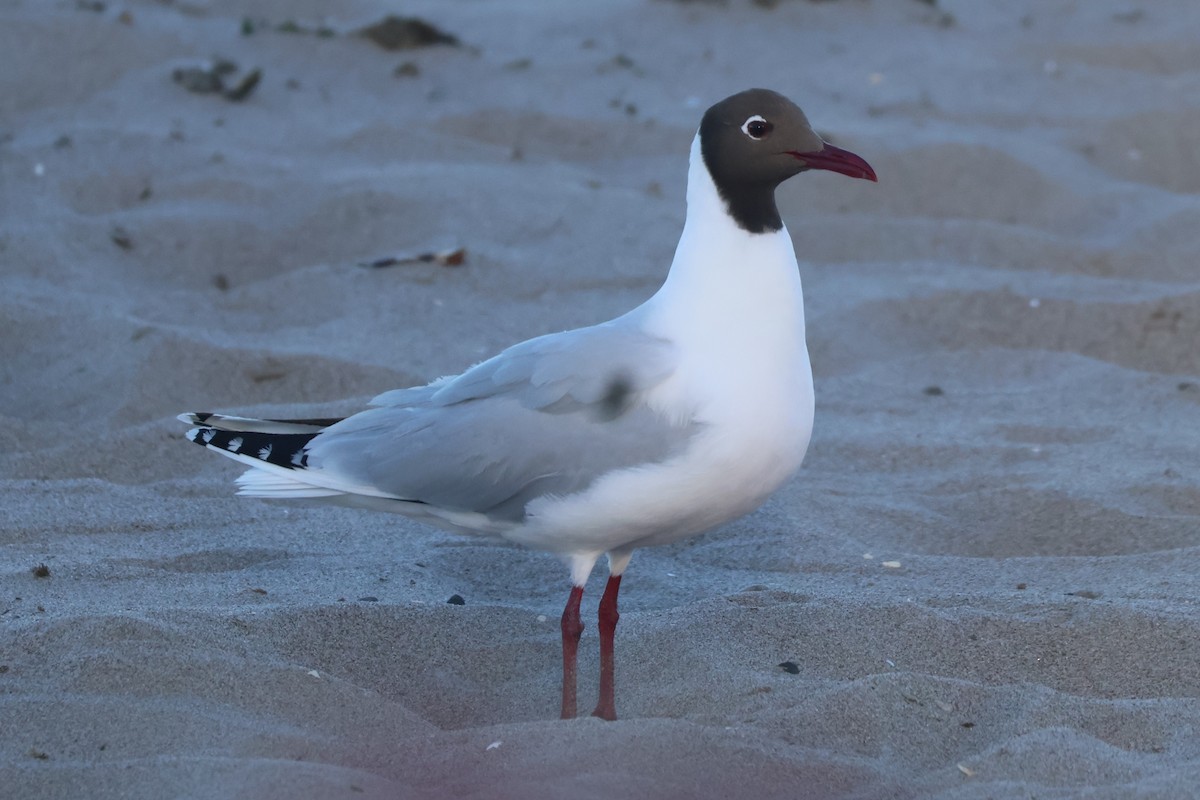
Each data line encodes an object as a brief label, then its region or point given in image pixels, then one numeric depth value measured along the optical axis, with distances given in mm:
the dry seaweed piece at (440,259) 13430
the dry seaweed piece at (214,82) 17187
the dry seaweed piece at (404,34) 18922
